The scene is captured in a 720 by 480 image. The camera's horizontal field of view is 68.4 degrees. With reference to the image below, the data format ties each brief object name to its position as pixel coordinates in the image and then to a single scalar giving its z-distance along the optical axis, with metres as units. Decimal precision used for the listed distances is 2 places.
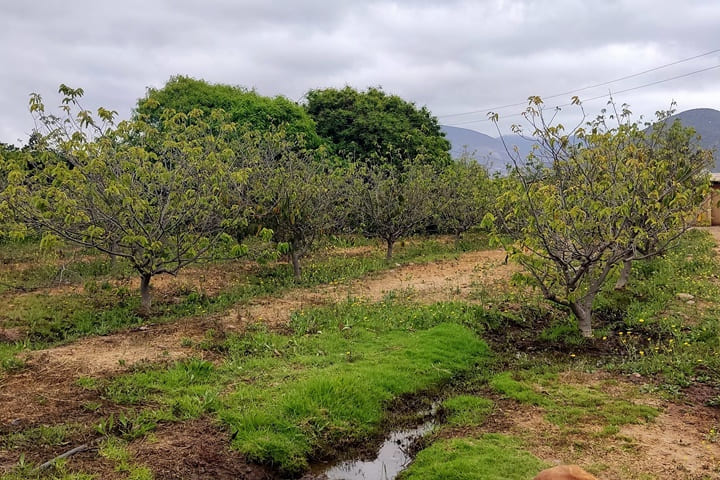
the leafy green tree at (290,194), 11.75
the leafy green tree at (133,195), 8.18
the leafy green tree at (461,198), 18.34
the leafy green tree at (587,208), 7.66
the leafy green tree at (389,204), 15.57
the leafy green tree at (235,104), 23.80
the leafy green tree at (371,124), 25.25
